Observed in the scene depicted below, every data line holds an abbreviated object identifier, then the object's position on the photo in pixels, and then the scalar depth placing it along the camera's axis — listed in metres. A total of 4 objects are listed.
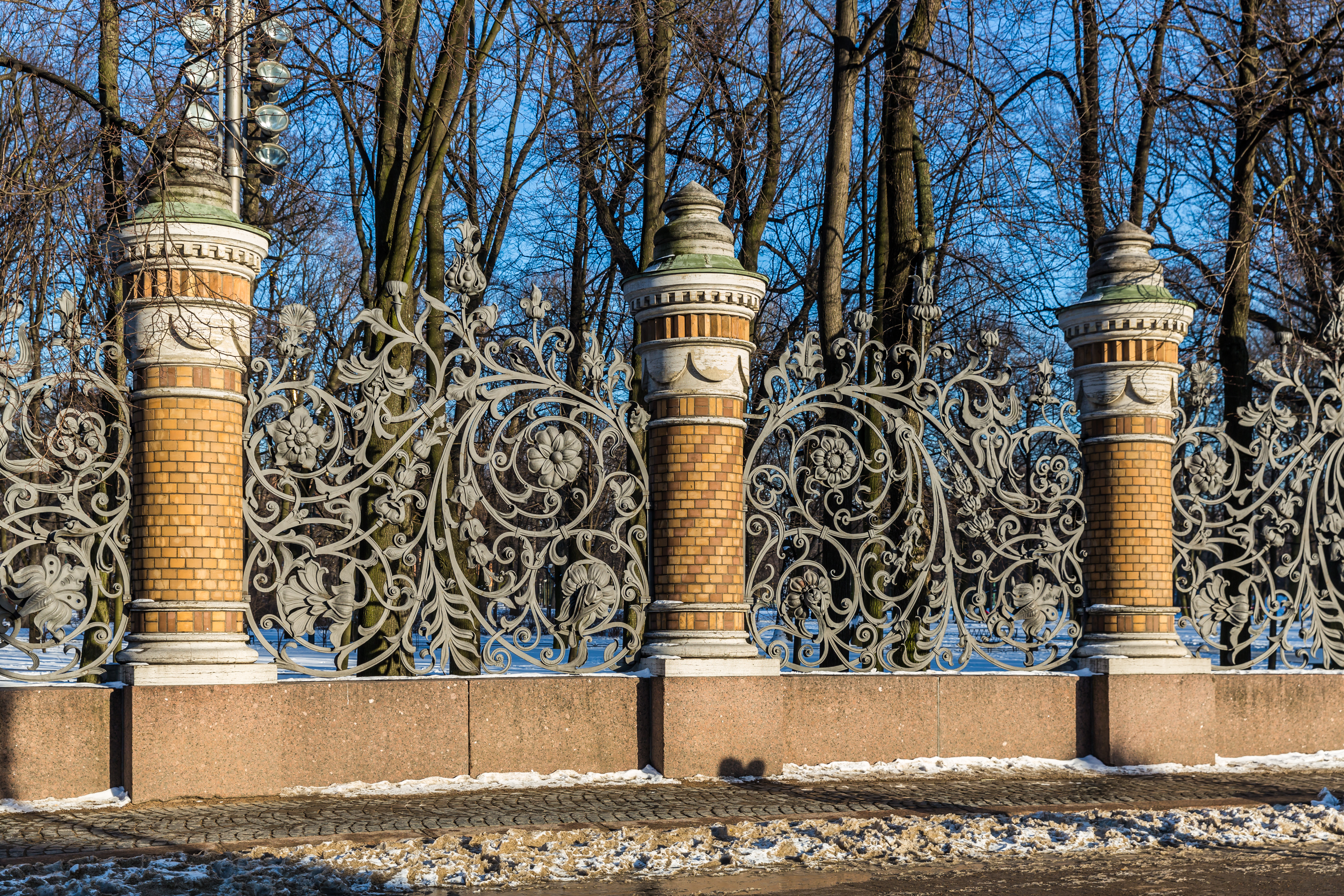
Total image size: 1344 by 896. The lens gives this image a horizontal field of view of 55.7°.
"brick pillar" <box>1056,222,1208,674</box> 9.05
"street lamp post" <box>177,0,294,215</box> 7.13
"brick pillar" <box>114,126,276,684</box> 7.20
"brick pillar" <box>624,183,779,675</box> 8.16
